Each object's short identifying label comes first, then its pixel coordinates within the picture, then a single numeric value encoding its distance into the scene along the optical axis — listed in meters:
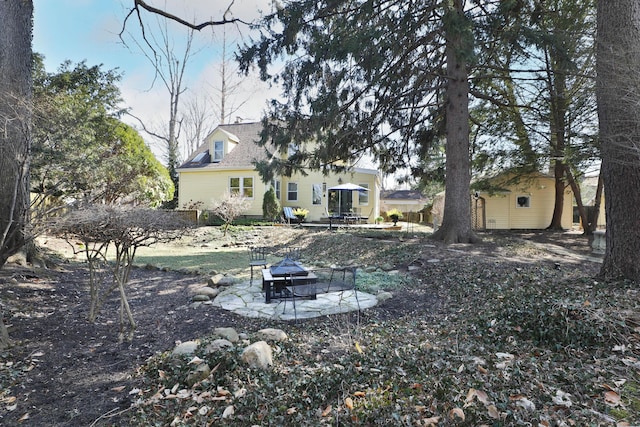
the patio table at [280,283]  5.24
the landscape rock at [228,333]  3.72
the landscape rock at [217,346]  3.26
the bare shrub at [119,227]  3.64
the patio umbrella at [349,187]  17.66
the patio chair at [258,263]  6.88
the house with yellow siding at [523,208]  20.03
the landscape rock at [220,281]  6.55
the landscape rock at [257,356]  3.06
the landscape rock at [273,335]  3.73
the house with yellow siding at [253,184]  20.69
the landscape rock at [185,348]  3.30
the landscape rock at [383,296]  5.53
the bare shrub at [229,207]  15.71
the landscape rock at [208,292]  5.75
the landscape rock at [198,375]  2.89
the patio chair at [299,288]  4.70
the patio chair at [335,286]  4.79
